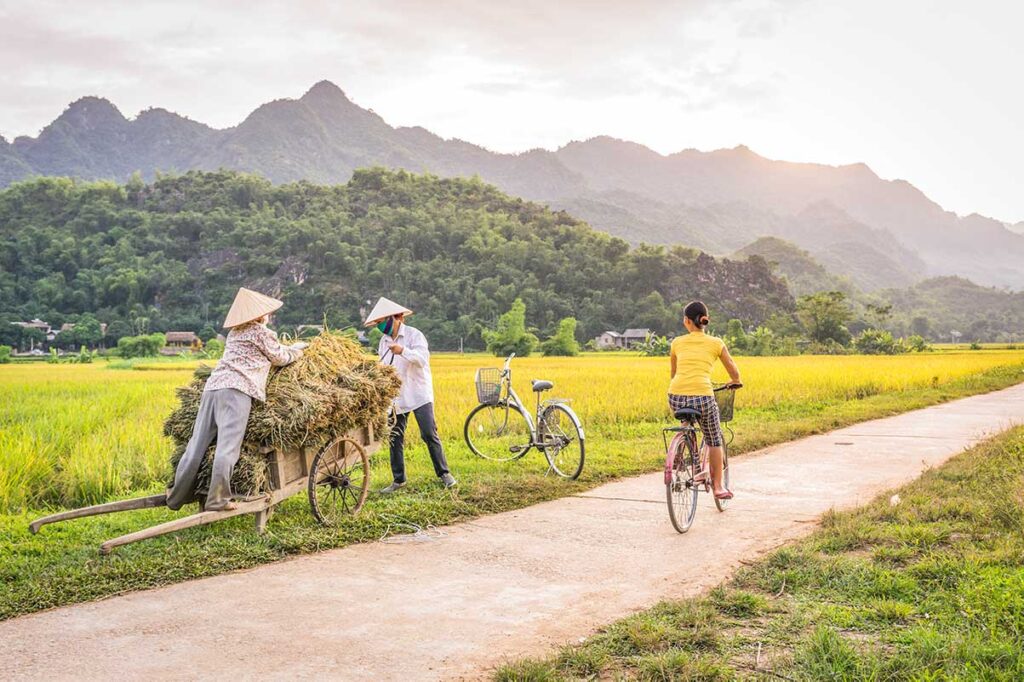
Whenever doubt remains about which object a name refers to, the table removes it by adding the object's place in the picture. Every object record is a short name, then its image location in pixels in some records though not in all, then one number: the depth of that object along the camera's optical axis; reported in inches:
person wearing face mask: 273.7
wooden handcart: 189.6
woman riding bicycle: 228.8
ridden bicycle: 215.2
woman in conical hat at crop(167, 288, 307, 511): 198.8
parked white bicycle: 311.7
